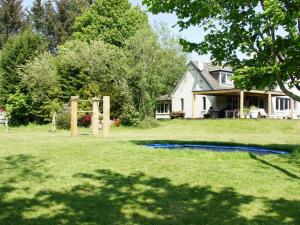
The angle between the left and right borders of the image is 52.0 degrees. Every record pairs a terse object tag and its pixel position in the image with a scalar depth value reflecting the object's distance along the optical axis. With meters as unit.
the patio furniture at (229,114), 34.11
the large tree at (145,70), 26.30
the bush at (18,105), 28.94
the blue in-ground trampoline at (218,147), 12.54
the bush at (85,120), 25.40
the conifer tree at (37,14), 50.51
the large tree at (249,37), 9.54
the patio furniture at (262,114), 32.31
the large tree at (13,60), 29.81
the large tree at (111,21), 37.54
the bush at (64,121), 24.06
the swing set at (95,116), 15.95
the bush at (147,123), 25.91
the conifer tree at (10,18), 48.52
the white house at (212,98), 34.33
